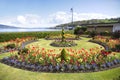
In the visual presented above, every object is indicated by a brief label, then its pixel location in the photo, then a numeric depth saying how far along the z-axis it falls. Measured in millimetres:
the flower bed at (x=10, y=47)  9233
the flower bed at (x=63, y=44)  12015
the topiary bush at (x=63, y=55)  5814
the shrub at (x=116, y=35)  14602
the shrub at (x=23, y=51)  7049
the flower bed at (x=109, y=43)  9149
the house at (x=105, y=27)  18799
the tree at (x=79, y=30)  21438
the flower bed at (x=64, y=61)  5396
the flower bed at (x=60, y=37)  16585
